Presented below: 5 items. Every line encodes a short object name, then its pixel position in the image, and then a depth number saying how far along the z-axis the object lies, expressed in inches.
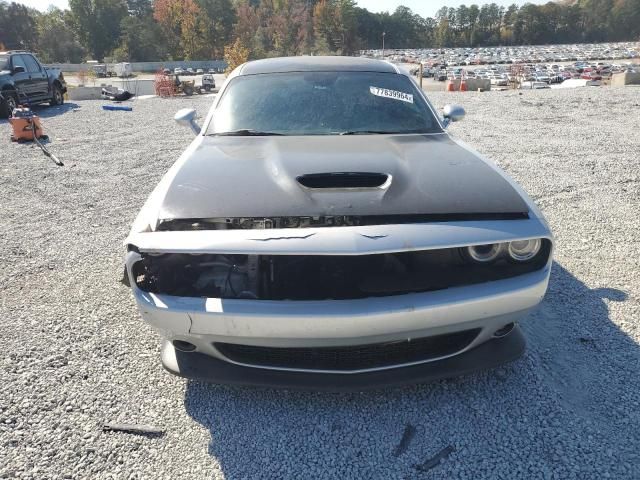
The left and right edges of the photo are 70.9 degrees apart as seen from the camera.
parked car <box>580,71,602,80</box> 1713.5
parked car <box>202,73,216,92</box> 1434.2
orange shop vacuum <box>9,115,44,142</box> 343.6
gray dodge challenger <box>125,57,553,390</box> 70.4
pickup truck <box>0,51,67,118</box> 467.8
